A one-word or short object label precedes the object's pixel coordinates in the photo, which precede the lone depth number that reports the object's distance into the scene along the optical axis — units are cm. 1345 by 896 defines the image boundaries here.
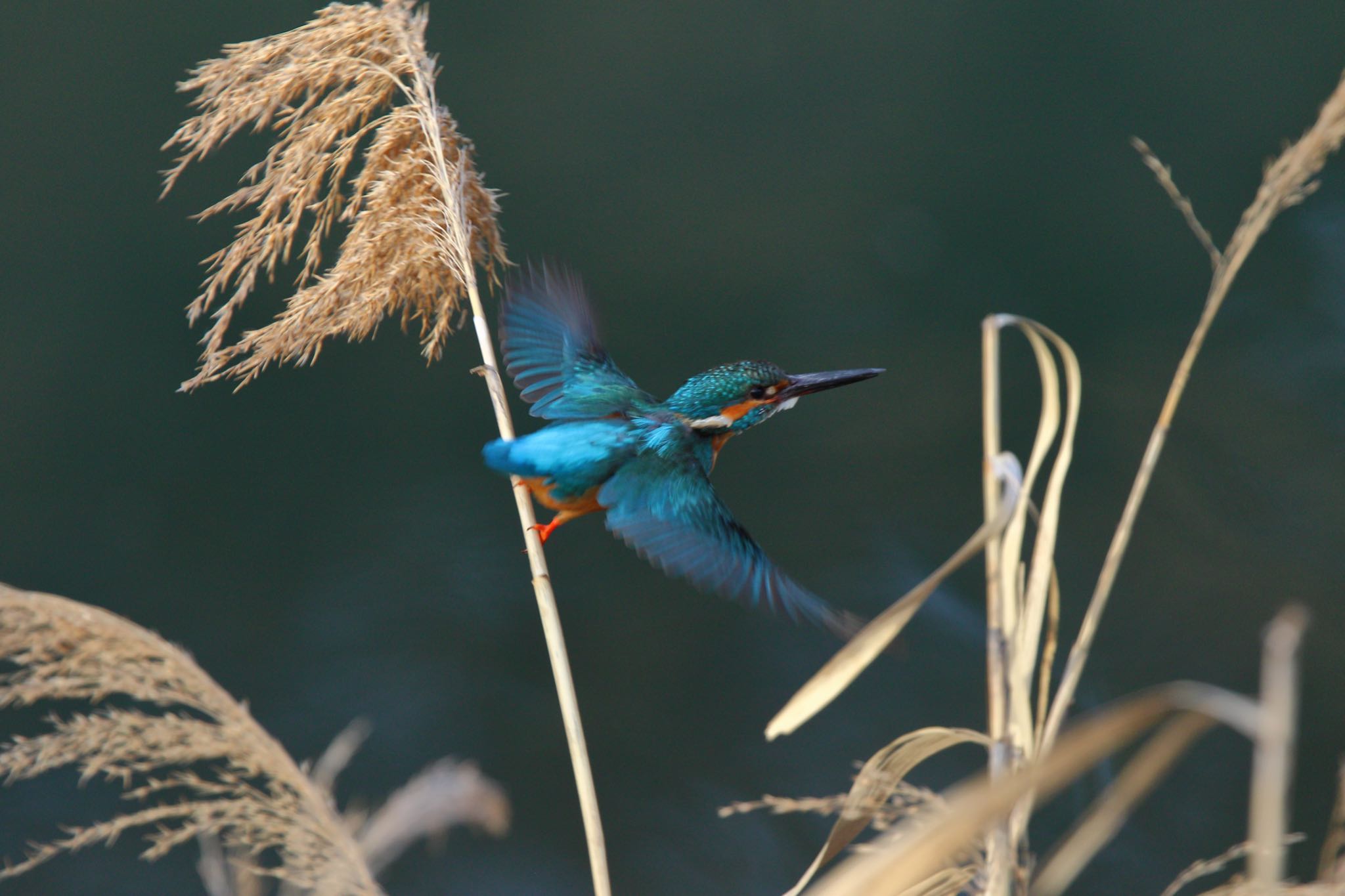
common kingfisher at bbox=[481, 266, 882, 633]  829
